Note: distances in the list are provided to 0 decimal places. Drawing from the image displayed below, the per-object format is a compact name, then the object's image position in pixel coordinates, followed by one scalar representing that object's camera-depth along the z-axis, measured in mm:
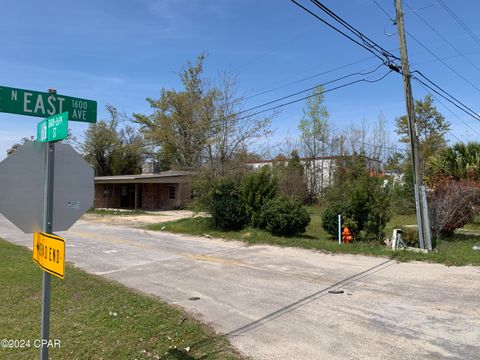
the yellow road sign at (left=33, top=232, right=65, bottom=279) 3348
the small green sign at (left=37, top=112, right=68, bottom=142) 3432
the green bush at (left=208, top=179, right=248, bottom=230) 17344
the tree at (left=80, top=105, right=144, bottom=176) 50344
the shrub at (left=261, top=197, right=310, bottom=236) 15281
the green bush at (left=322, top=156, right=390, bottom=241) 13484
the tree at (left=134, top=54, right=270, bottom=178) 20328
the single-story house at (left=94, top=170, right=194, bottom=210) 33344
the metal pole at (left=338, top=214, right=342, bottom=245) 13634
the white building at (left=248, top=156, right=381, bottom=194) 31889
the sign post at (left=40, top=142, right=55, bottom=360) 3553
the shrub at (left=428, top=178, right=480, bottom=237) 13148
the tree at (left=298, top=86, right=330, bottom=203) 35866
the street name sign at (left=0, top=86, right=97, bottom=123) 3676
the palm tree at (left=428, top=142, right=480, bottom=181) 15812
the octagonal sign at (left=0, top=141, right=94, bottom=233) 3531
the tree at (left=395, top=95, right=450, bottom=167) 40406
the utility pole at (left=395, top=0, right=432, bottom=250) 12016
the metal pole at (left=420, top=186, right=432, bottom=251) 11883
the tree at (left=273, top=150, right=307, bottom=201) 26719
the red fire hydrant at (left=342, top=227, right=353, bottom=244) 13375
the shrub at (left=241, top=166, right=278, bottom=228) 17031
